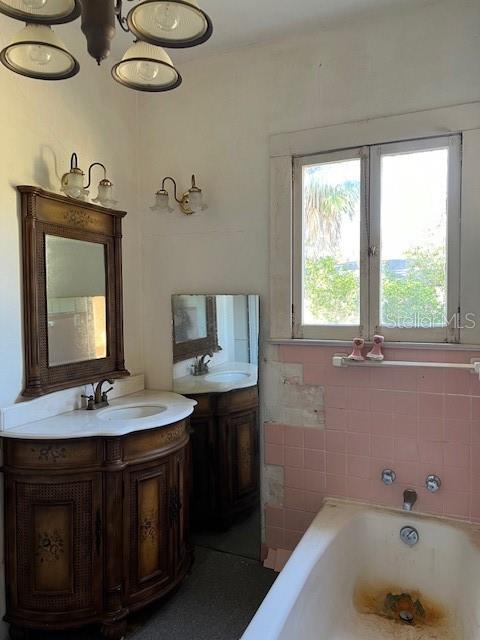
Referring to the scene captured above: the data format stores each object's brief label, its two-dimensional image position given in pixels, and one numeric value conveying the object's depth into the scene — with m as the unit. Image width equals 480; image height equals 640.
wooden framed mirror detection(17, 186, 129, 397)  2.00
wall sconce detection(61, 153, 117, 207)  2.11
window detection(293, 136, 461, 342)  2.04
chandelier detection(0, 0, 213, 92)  1.04
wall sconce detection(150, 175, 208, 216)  2.40
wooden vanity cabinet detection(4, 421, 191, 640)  1.81
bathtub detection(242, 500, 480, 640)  1.69
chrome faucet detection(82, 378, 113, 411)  2.24
